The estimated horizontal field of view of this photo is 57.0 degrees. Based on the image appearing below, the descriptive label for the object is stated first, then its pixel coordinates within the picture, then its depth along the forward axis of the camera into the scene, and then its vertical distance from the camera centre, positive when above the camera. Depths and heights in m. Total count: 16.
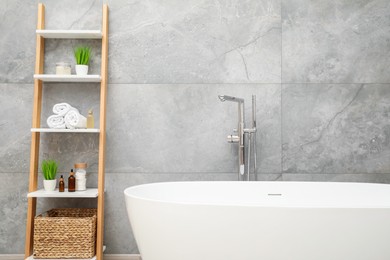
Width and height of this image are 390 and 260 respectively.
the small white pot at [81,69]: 2.40 +0.49
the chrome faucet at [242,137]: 2.41 +0.05
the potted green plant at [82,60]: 2.40 +0.56
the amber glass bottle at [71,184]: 2.34 -0.27
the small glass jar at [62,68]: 2.40 +0.50
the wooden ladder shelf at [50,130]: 2.31 +0.19
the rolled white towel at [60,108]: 2.34 +0.23
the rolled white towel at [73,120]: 2.29 +0.15
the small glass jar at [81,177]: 2.35 -0.22
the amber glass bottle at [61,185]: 2.31 -0.28
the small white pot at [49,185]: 2.33 -0.28
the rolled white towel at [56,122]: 2.31 +0.13
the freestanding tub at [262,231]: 1.51 -0.37
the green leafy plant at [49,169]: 2.33 -0.17
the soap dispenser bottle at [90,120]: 2.42 +0.15
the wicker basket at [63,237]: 2.22 -0.59
